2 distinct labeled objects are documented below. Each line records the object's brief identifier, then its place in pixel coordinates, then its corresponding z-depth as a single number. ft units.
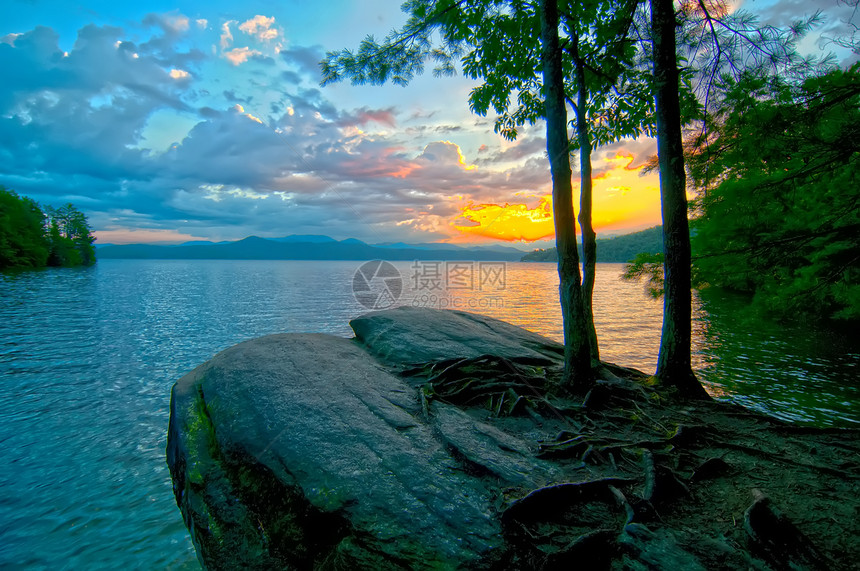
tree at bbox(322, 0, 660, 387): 25.72
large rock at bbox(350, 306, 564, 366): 32.99
